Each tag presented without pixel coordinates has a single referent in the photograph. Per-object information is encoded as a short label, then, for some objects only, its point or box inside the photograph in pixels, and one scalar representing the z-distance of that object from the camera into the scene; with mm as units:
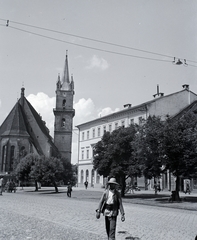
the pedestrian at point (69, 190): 31375
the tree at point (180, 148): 24094
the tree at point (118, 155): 31383
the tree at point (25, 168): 46469
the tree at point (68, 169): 57947
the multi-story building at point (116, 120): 47938
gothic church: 73731
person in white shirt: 7336
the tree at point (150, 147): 25458
